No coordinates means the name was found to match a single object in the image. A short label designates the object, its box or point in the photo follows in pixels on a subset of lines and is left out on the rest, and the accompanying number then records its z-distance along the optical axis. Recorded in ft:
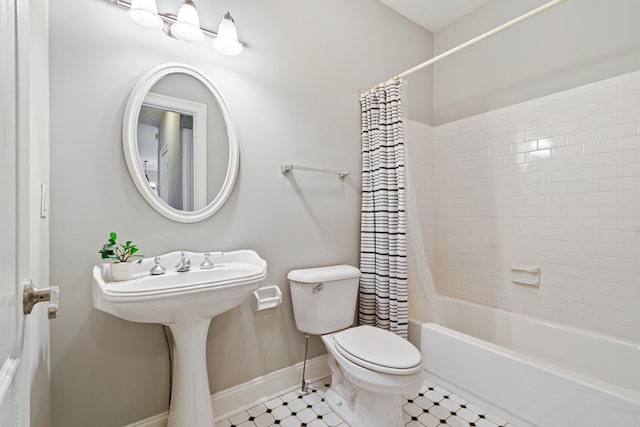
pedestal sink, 3.63
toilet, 4.49
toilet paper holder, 5.54
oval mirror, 4.69
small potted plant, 4.19
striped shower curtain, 6.40
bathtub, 4.43
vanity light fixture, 4.34
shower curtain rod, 4.58
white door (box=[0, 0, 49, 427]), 1.31
